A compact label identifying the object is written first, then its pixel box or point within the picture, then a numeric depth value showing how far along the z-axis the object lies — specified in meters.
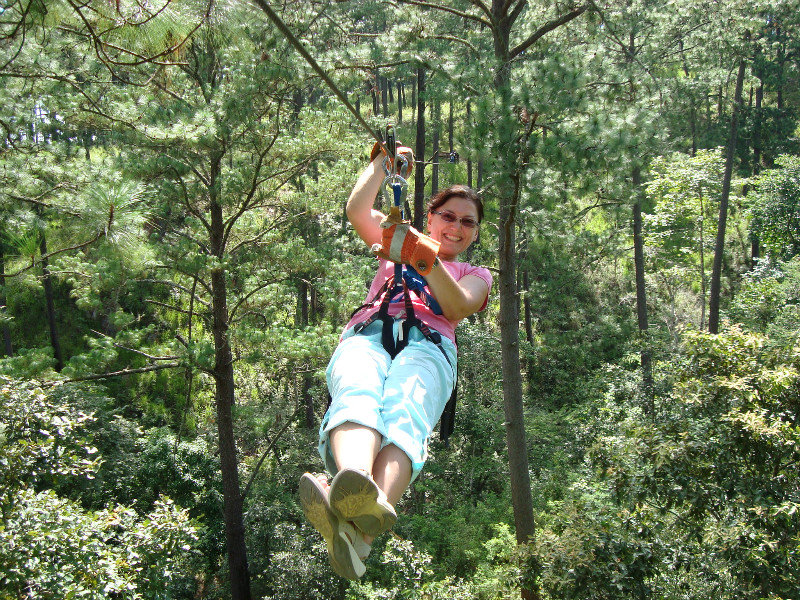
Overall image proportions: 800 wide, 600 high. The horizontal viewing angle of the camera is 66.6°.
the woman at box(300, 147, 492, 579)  1.78
